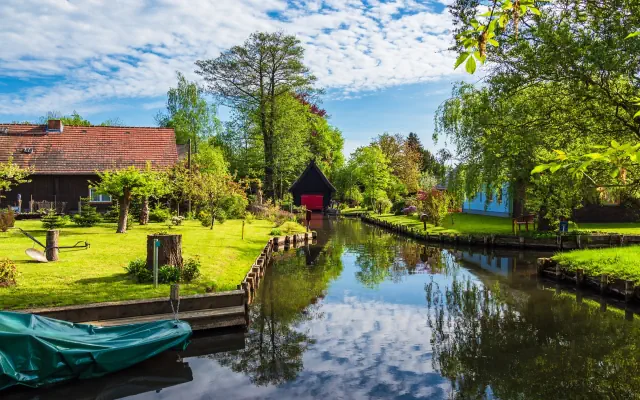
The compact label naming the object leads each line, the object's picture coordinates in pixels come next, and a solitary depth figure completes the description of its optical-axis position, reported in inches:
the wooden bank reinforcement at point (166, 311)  381.7
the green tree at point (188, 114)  2329.0
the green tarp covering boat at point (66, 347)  298.5
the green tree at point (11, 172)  849.5
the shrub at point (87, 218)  946.7
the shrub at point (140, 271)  489.1
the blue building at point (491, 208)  1615.4
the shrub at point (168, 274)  488.1
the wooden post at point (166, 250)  504.1
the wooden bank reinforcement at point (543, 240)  977.5
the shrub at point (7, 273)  445.7
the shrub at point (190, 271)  503.5
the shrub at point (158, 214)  1075.9
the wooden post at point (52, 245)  563.5
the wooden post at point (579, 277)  644.7
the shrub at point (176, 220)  1001.4
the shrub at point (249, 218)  1339.8
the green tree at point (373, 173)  2160.4
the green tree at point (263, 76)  1672.0
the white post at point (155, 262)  464.4
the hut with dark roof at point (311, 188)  2133.4
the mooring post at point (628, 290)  546.6
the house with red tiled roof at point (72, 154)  1192.8
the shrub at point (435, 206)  1294.3
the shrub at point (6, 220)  833.5
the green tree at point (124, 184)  796.6
